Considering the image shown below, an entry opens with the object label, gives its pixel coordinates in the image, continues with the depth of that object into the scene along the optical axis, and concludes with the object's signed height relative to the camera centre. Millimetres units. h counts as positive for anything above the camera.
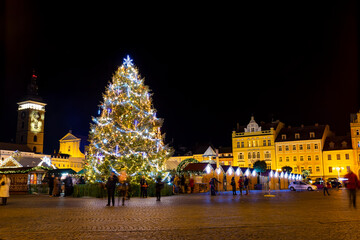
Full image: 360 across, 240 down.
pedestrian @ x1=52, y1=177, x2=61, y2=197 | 28222 -588
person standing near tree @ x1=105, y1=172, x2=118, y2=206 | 17500 -126
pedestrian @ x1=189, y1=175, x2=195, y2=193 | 35125 -141
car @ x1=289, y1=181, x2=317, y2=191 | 45119 -510
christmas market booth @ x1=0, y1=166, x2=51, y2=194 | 36875 +409
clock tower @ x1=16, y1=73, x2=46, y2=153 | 102750 +16758
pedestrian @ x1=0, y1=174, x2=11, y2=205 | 18281 -341
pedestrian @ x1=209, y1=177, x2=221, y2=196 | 28641 -414
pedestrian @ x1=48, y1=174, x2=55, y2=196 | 30781 -234
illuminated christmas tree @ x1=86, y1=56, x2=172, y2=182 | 25469 +3281
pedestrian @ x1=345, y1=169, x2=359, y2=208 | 14992 -83
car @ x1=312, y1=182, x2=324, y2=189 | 50612 -432
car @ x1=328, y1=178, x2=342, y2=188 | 54566 -23
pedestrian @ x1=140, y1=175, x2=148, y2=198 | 24352 -300
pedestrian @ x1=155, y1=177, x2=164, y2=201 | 21422 -432
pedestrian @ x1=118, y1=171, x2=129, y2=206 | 19355 -90
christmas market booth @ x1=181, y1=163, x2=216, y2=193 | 35875 +826
